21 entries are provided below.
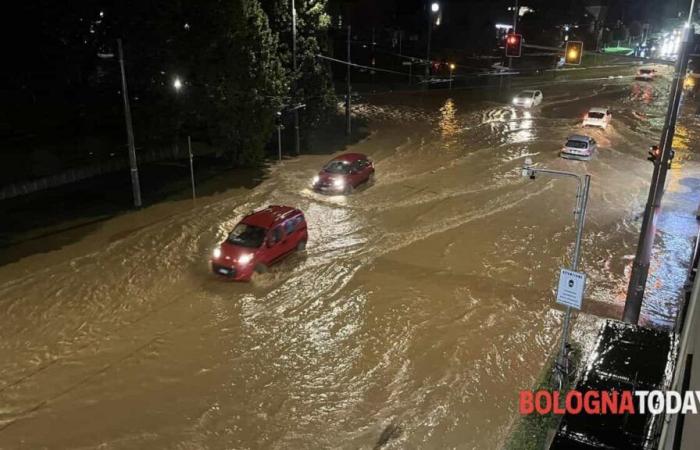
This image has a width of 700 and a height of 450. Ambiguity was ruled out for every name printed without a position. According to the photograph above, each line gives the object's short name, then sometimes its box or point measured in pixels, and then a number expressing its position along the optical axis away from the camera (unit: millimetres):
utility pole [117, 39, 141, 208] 20406
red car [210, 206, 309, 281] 16891
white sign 11078
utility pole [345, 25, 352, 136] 35559
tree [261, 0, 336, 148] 30547
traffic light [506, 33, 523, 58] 22750
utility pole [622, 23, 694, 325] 11195
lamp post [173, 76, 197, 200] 25453
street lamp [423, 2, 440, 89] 48731
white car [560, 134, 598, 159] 31844
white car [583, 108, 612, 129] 40178
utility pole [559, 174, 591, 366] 11391
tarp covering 8828
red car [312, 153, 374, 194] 25641
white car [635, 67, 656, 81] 61438
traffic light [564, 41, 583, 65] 17438
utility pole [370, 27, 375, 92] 52338
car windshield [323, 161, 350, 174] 26000
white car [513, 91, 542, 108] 47906
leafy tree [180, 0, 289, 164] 25609
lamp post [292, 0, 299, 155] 28817
